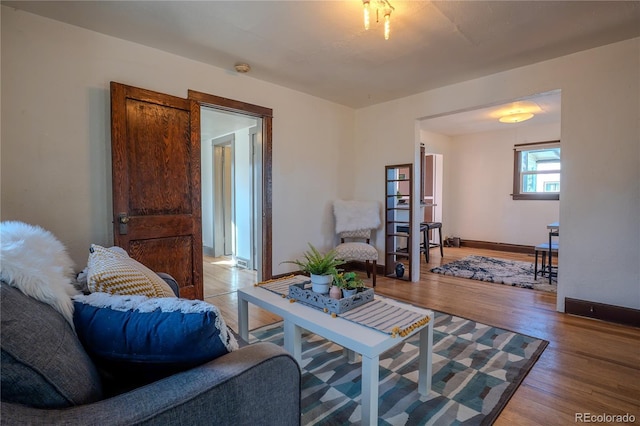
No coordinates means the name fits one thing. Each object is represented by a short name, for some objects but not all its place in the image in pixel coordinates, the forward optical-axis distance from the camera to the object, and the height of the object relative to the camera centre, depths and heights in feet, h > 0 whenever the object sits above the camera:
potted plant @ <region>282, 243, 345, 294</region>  6.07 -1.40
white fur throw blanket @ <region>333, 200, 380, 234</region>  13.98 -0.70
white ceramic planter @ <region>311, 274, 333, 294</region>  6.05 -1.60
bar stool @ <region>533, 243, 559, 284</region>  12.33 -1.97
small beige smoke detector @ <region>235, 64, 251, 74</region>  10.20 +4.42
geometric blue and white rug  5.12 -3.49
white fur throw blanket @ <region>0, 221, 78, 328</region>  2.56 -0.61
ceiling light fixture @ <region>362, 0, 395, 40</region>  6.62 +4.23
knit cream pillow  3.54 -0.93
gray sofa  2.03 -1.45
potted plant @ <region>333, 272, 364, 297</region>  5.91 -1.59
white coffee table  4.38 -2.12
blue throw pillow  2.67 -1.18
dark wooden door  8.20 +0.55
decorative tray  5.52 -1.84
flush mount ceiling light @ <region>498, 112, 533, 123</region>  14.98 +4.06
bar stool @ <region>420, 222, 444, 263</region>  16.90 -1.92
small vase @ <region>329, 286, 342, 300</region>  5.73 -1.71
